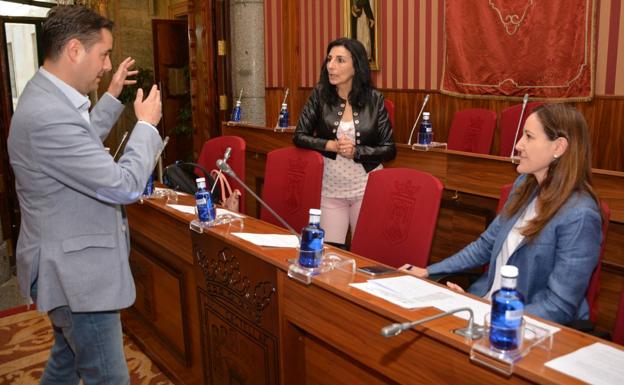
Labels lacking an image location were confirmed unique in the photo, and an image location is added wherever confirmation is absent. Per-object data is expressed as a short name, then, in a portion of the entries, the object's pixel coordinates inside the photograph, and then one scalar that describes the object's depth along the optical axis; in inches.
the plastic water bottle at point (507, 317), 45.0
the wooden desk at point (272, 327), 49.4
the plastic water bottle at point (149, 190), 107.9
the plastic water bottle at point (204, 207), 85.4
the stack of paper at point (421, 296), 53.9
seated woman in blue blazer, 65.0
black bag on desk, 116.4
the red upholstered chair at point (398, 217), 81.5
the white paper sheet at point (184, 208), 94.2
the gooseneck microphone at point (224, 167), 65.5
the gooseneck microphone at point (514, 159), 104.0
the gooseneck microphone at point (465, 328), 46.5
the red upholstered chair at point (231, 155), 115.8
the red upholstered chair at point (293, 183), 103.0
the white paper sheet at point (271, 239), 75.4
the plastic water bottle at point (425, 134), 135.4
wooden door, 290.0
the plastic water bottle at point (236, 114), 199.9
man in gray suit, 58.8
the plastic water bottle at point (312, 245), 65.6
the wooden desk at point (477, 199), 94.0
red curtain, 148.1
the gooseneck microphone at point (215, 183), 105.2
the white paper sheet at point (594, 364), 41.8
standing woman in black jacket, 111.3
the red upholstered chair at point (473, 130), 158.1
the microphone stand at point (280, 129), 161.5
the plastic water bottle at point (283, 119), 174.9
